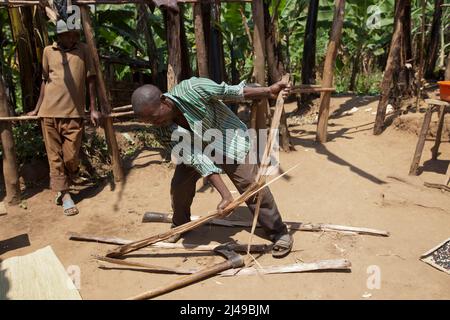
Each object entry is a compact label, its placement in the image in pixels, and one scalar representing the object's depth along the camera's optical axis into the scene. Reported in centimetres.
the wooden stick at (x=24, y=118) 455
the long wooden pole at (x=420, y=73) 557
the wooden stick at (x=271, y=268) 316
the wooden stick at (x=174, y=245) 354
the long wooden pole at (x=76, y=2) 438
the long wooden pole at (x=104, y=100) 461
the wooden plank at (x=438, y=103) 471
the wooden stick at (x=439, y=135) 502
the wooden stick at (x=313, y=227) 367
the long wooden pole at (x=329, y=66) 540
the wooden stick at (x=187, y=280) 297
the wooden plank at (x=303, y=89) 478
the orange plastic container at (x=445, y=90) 465
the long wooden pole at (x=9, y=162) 468
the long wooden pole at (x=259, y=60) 461
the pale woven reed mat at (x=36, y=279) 313
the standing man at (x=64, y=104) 448
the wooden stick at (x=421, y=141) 479
